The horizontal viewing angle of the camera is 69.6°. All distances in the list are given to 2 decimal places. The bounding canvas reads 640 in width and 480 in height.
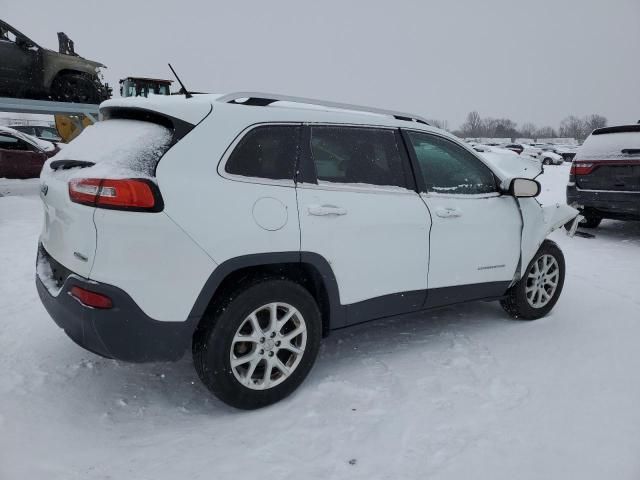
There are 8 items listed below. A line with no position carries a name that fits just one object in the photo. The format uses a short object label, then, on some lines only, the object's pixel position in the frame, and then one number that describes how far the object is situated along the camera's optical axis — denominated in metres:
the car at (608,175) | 6.62
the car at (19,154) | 11.36
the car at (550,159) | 35.38
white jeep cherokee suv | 2.21
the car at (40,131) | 18.61
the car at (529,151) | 35.24
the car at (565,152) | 42.25
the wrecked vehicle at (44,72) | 9.60
